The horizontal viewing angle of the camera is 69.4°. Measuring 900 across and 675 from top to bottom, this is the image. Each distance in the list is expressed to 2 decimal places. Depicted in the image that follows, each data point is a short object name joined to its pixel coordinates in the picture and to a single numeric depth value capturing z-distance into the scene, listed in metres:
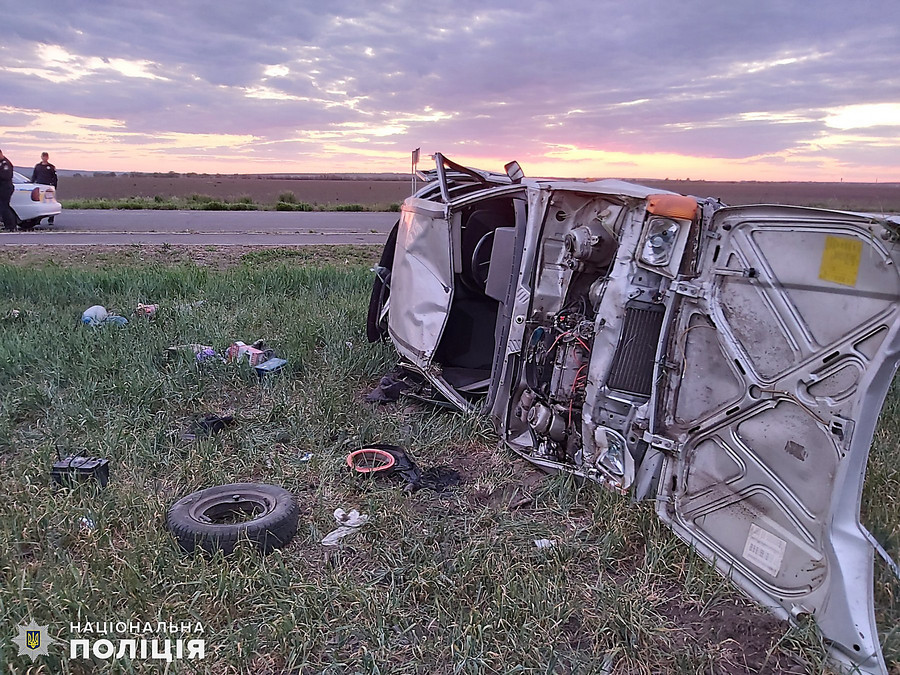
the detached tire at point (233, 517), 3.01
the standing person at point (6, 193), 12.25
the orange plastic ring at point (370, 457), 3.89
